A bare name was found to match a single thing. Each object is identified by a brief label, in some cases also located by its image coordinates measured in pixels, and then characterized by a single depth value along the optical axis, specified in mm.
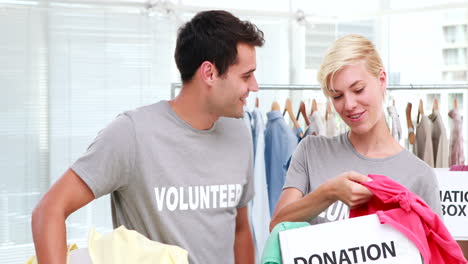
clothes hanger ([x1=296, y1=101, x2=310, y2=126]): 3725
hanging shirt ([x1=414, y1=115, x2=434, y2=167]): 3734
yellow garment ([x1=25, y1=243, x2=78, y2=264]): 1787
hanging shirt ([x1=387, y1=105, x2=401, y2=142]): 3779
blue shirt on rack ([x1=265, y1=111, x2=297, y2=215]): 3592
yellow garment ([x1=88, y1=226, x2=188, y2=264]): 1653
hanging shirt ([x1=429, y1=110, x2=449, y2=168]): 3742
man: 1794
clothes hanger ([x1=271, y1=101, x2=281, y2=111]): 3691
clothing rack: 3489
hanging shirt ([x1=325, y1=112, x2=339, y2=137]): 3793
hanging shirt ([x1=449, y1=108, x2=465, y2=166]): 3809
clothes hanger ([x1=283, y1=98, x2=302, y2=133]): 3707
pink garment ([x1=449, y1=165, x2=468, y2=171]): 2990
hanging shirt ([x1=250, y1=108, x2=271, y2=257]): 3551
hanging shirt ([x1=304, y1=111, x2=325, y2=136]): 3707
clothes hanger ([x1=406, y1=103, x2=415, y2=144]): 3743
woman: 1799
